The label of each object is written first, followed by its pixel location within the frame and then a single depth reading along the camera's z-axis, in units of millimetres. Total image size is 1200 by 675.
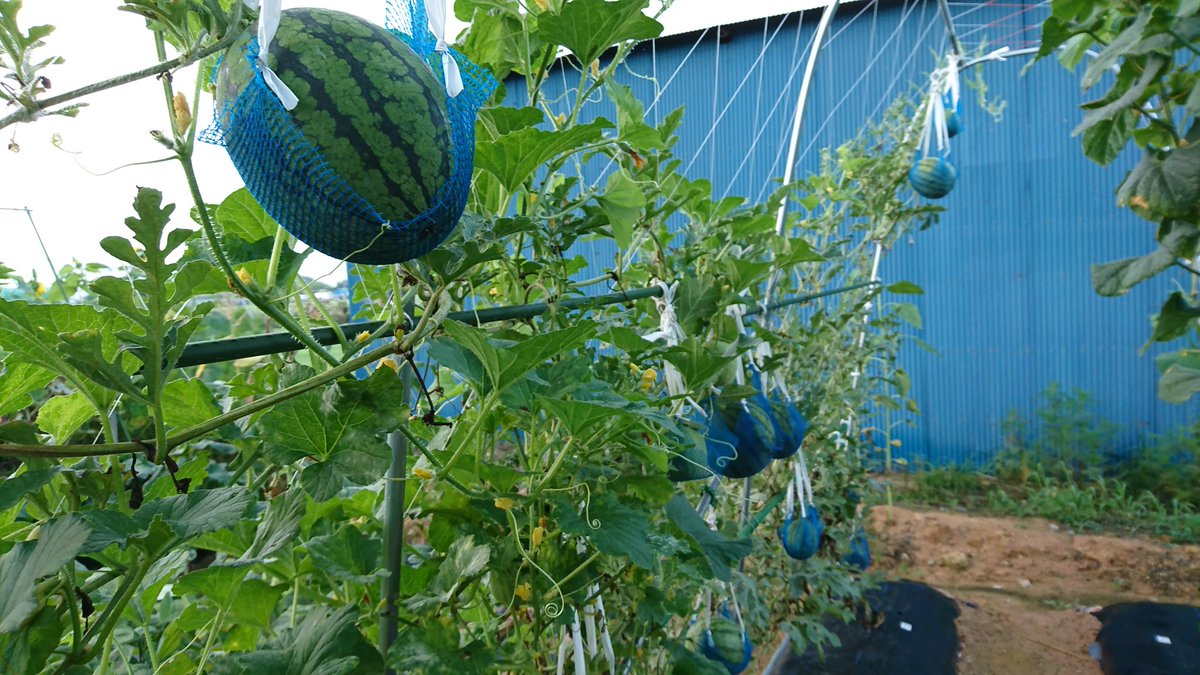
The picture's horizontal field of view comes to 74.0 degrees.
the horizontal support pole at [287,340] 540
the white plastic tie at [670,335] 1173
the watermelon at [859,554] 2902
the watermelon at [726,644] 1449
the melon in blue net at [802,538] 2047
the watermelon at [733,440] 1265
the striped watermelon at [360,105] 535
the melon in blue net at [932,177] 3010
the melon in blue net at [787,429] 1531
